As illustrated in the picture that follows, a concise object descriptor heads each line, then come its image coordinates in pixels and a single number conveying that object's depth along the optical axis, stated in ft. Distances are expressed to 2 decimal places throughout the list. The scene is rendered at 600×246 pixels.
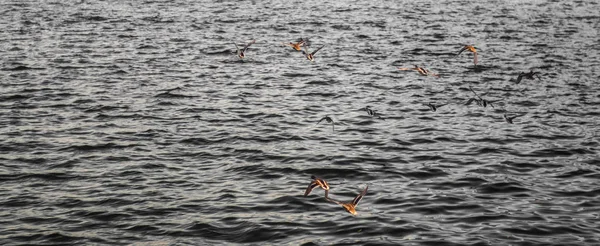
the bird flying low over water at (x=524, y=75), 73.63
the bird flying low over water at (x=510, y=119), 74.57
